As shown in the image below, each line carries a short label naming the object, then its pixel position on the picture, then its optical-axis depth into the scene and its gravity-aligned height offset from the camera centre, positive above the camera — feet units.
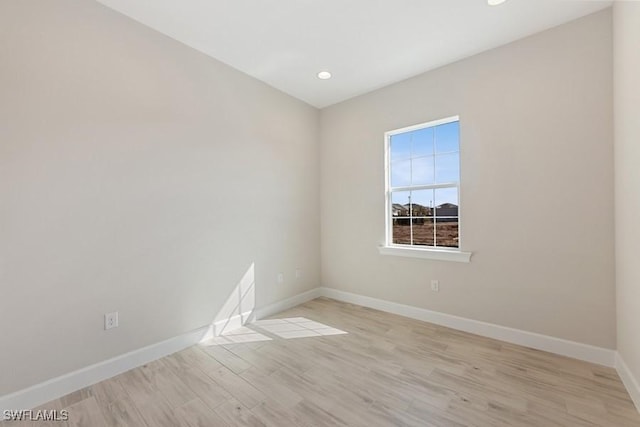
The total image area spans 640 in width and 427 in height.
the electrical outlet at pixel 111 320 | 6.74 -2.73
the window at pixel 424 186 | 9.69 +0.91
